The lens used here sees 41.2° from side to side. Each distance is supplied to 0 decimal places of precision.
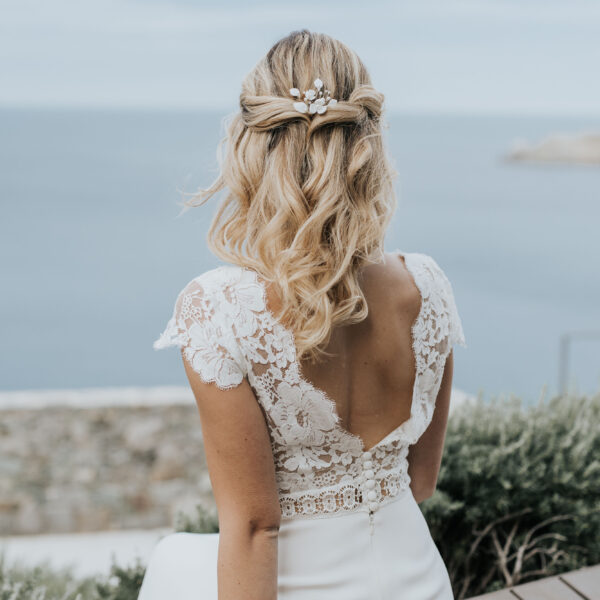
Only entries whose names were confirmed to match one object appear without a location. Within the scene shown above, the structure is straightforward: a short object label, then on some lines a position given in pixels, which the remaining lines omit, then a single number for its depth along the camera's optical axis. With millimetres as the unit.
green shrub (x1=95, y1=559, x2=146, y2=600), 2475
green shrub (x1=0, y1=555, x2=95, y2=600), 2443
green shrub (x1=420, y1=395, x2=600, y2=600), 2686
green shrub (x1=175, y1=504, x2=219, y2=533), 2584
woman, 1333
